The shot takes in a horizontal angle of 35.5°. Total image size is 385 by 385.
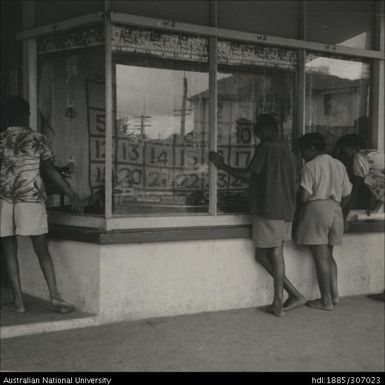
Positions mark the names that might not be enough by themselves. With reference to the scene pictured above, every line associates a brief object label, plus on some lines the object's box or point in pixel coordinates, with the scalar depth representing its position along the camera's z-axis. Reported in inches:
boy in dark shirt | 220.1
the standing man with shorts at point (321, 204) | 231.3
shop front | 213.6
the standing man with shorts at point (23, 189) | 204.5
